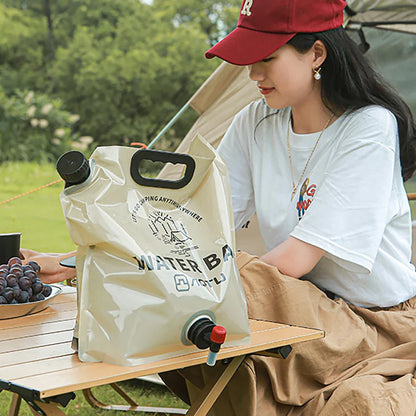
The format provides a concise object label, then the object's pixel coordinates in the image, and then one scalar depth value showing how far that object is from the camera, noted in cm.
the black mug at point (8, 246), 205
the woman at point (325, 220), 184
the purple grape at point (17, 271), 191
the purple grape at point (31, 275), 192
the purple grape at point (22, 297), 189
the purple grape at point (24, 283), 190
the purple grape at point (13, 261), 197
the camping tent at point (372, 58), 339
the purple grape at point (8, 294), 187
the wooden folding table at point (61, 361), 144
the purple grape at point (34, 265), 200
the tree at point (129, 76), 1371
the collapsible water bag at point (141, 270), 154
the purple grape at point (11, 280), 189
